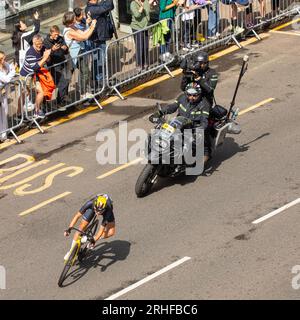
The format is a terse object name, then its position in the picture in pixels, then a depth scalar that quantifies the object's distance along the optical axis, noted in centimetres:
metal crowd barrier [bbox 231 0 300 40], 2616
